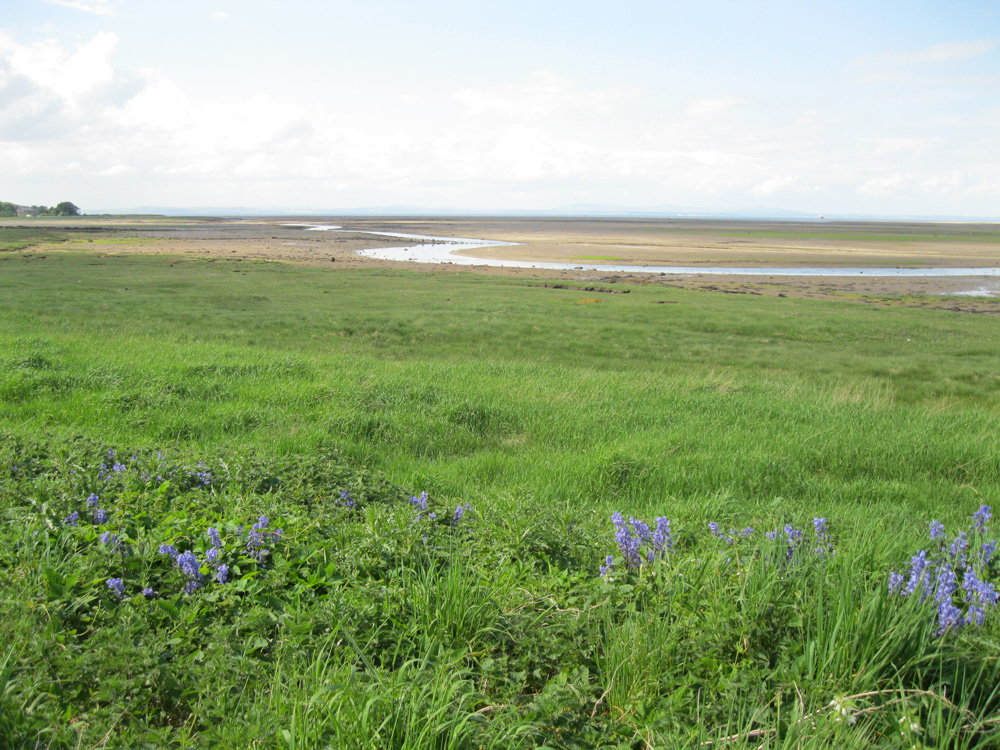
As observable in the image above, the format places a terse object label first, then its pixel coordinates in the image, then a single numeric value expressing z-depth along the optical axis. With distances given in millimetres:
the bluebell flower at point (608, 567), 3641
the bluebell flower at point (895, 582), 3196
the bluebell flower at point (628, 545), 3852
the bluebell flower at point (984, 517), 3928
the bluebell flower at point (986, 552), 3611
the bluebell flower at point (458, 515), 4480
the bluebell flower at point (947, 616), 2918
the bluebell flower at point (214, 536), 3631
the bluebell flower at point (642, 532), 3936
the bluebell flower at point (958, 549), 3674
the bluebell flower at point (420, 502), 4496
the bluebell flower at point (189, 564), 3396
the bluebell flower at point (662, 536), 3867
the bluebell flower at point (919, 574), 3141
